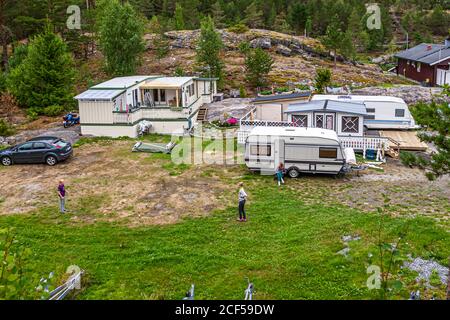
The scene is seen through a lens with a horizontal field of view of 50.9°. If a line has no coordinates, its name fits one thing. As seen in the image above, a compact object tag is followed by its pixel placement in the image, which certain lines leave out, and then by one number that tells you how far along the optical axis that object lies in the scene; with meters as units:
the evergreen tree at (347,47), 62.06
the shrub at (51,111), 35.71
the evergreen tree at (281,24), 81.06
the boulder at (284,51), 62.31
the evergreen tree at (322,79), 41.94
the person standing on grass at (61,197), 18.20
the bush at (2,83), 39.71
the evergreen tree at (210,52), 45.72
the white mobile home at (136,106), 29.80
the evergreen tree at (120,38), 41.16
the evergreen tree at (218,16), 80.44
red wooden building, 50.98
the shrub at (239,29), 67.94
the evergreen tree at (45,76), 35.56
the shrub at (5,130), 30.05
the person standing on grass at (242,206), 17.06
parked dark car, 24.44
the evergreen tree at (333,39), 60.22
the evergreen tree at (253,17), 83.44
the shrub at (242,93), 43.56
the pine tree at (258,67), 46.38
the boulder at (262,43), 62.71
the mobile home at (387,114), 30.66
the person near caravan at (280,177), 21.71
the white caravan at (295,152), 22.09
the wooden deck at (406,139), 27.09
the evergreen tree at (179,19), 73.01
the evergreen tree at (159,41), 56.56
